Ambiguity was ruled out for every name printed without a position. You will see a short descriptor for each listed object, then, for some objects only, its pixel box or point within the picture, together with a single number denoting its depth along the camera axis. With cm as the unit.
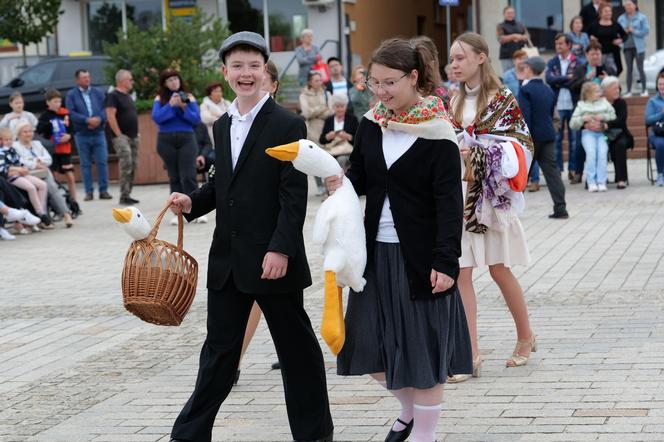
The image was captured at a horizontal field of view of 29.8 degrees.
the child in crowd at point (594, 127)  1770
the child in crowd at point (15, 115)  1789
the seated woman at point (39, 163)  1641
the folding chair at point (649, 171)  1812
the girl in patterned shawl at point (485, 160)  660
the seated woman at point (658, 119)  1772
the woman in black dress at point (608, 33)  2384
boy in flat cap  526
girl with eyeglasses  510
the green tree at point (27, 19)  2909
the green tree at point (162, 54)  2258
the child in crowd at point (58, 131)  1858
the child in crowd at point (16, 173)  1598
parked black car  2627
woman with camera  1549
